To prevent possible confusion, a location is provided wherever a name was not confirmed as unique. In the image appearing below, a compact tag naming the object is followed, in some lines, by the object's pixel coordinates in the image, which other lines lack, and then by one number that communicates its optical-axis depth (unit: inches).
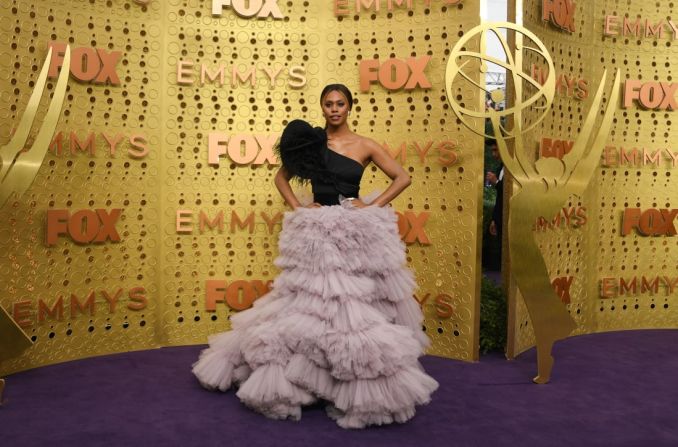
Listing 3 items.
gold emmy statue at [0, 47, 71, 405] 146.0
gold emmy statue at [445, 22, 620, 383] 168.6
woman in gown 140.2
